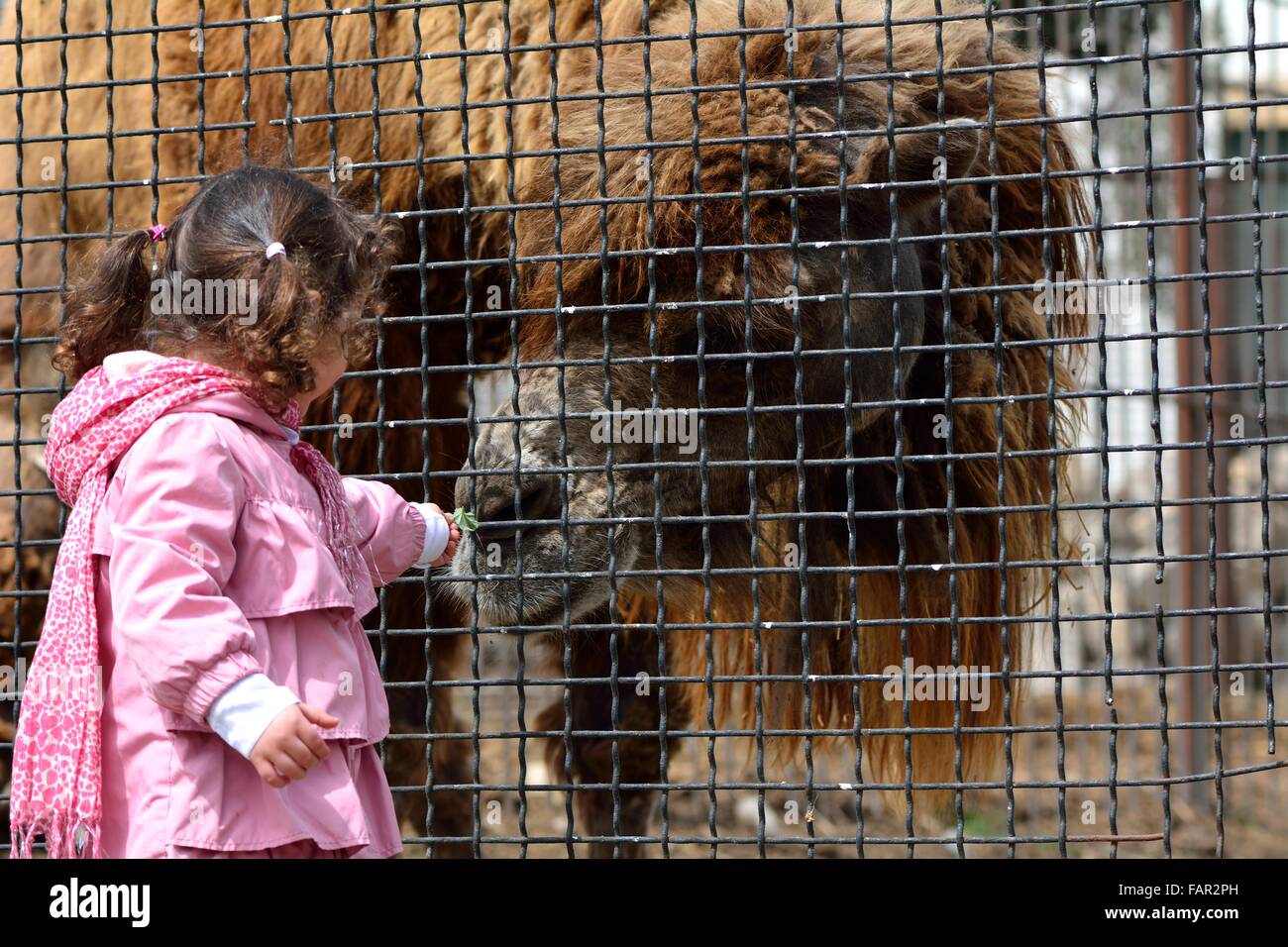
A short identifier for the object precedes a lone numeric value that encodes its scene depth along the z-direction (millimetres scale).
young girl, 2139
